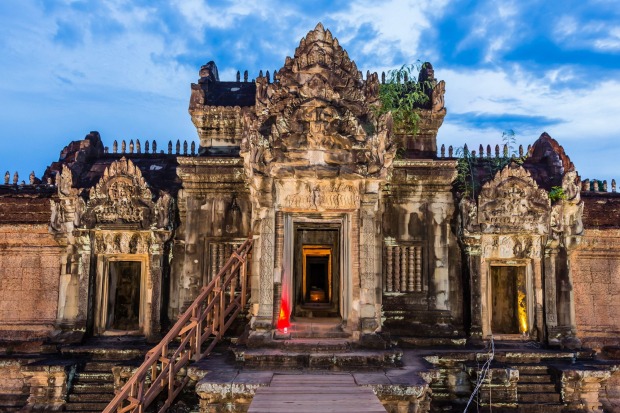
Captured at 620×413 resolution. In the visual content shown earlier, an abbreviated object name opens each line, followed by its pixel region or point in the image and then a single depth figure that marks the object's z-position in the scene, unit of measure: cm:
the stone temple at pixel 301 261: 894
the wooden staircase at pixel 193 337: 784
